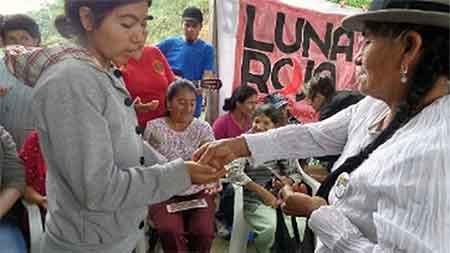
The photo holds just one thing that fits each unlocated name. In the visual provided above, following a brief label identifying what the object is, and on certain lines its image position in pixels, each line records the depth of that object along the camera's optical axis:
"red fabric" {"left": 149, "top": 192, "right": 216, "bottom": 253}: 2.61
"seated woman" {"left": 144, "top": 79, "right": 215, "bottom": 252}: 2.63
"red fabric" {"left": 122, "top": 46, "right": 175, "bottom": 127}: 3.05
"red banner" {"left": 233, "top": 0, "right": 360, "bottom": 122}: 4.04
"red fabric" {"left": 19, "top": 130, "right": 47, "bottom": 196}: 2.13
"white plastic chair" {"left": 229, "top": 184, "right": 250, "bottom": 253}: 2.58
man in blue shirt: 3.73
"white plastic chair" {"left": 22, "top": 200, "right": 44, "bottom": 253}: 1.93
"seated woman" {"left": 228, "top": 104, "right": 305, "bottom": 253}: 2.49
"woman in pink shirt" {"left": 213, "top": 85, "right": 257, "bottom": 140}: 3.36
